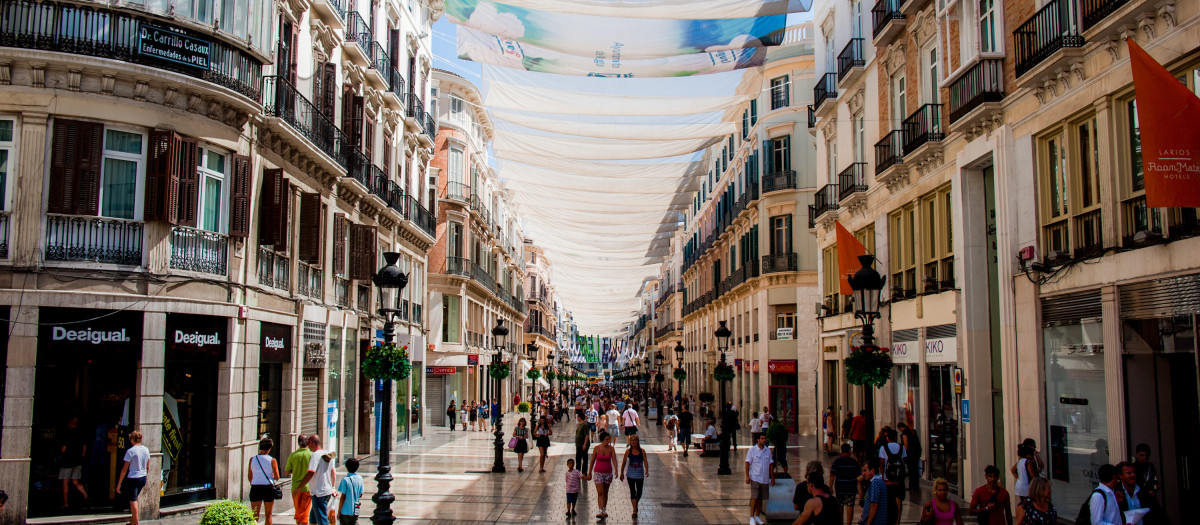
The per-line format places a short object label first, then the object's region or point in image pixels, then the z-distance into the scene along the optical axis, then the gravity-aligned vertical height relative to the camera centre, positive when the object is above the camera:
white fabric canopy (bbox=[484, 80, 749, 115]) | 31.75 +9.12
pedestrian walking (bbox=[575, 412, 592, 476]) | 19.36 -1.68
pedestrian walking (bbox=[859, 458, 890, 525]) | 10.43 -1.58
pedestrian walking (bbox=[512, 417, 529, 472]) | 22.67 -1.93
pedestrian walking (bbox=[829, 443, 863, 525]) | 12.95 -1.66
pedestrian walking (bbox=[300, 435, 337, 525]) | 12.73 -1.67
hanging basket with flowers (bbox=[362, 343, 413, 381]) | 14.56 -0.03
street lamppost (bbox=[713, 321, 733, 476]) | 21.44 -2.14
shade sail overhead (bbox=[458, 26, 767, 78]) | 25.70 +8.47
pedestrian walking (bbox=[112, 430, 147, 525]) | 13.02 -1.61
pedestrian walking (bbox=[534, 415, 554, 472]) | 23.08 -2.06
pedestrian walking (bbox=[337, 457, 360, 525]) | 11.88 -1.76
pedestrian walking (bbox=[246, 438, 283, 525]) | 13.12 -1.66
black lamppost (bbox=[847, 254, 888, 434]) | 12.85 +0.94
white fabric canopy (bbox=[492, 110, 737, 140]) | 34.91 +9.00
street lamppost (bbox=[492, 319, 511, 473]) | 22.52 -2.18
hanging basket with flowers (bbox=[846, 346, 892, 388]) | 13.49 -0.08
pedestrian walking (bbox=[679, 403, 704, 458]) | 28.39 -2.02
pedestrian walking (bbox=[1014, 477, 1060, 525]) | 9.74 -1.55
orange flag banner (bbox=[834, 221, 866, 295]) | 21.20 +2.53
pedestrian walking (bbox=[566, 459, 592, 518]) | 15.58 -2.09
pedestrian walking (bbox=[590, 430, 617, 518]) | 15.31 -1.76
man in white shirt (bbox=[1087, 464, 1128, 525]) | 8.93 -1.40
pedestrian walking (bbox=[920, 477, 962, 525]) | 10.16 -1.62
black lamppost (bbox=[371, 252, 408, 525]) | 11.82 -0.67
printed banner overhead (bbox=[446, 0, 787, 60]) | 24.78 +8.96
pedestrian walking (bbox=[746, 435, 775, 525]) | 13.85 -1.71
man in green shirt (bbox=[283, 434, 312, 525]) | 13.19 -1.59
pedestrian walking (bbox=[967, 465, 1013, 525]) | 10.74 -1.63
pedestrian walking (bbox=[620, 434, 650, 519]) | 15.16 -1.75
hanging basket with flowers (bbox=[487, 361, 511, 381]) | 29.97 -0.29
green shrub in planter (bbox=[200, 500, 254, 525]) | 8.63 -1.43
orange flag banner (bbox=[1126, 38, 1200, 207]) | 9.84 +2.40
